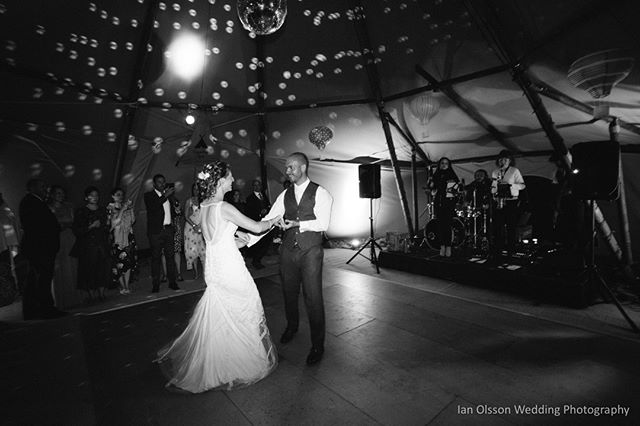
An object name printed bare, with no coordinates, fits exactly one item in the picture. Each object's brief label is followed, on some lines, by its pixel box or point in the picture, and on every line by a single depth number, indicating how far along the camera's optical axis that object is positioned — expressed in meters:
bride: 2.13
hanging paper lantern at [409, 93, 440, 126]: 5.52
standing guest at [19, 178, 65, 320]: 3.37
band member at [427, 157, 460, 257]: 5.09
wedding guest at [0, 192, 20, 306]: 3.71
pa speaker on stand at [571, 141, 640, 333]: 2.92
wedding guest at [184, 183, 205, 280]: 4.89
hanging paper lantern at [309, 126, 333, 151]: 5.92
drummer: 5.12
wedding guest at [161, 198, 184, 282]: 4.62
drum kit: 5.23
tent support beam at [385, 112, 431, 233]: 6.75
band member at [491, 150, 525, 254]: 5.00
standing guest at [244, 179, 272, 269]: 5.79
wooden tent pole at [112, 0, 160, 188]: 4.61
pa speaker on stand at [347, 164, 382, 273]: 5.22
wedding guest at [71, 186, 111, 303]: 3.99
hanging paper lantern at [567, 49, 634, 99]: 2.97
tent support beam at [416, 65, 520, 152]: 4.99
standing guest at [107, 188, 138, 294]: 4.28
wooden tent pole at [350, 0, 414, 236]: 5.10
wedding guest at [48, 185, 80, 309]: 3.86
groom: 2.39
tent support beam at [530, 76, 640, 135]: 4.00
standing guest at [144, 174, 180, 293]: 4.24
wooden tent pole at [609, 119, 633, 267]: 4.04
